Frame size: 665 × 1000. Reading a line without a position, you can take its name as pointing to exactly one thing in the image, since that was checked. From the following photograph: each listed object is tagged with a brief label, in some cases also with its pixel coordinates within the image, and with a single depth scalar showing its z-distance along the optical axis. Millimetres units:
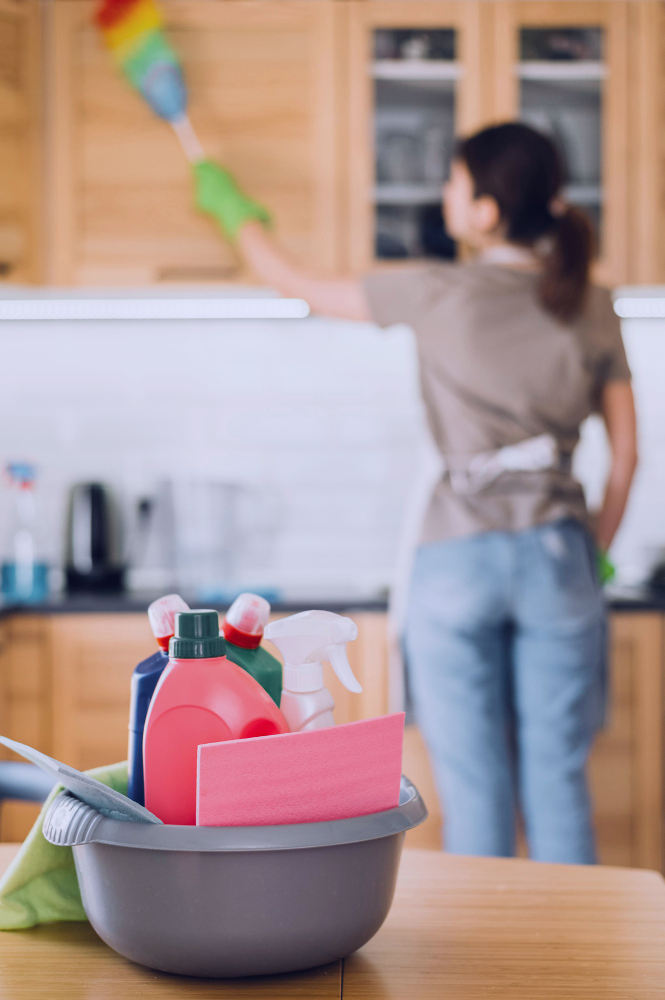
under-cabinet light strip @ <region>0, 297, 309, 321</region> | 2318
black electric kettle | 2203
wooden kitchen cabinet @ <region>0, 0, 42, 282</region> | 2184
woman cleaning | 1510
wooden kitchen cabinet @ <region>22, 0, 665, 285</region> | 2207
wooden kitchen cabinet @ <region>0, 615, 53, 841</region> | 1982
